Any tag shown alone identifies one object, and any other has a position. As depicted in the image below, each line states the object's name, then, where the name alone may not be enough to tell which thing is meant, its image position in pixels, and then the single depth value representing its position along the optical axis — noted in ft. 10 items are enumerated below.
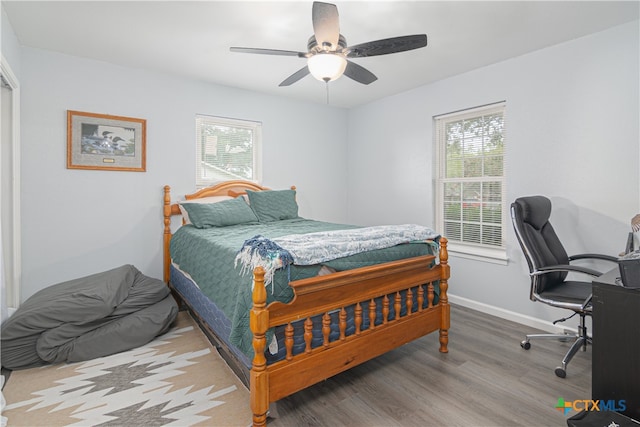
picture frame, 10.46
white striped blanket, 5.75
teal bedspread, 5.80
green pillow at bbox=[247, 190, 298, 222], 12.62
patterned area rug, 5.92
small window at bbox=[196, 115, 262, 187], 12.92
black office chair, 7.41
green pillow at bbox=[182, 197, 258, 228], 10.94
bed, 5.54
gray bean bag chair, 7.63
